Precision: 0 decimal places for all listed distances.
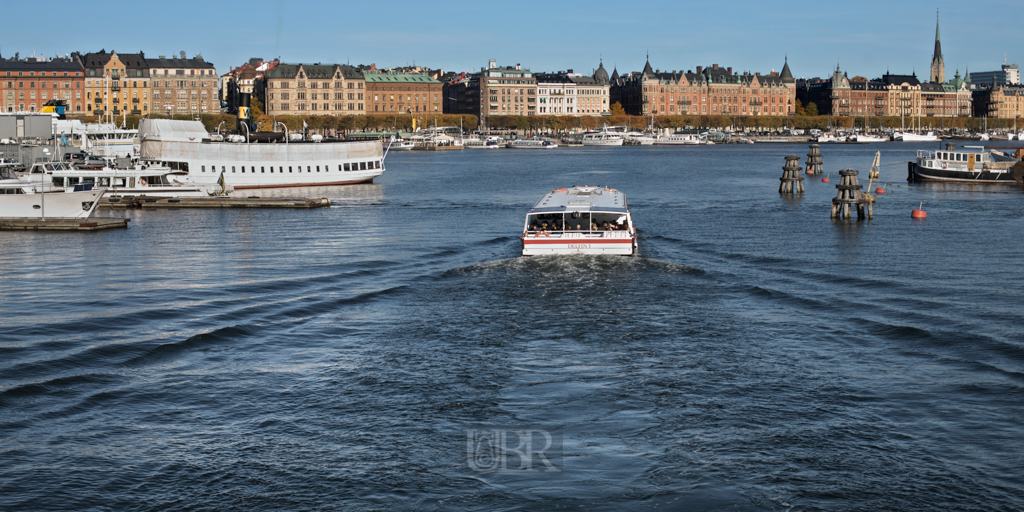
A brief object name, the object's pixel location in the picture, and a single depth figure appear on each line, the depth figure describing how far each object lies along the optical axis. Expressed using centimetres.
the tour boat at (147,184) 6250
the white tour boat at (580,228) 3091
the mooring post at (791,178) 6788
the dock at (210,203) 5941
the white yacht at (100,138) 8950
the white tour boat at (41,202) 4812
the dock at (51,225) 4634
